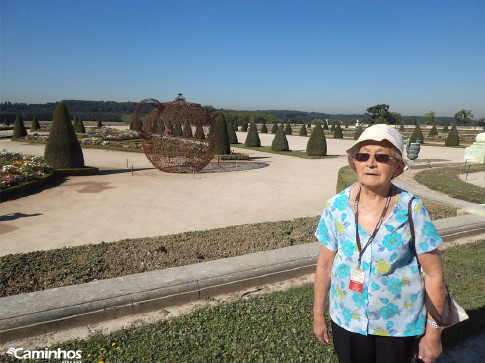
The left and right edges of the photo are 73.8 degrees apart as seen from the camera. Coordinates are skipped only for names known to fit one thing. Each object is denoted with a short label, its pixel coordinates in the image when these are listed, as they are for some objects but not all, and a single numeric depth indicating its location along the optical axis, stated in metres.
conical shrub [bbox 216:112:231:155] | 20.34
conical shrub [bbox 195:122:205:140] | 15.98
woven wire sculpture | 15.12
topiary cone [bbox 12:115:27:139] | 30.86
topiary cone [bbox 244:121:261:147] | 28.14
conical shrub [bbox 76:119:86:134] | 37.68
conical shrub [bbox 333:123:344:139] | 41.07
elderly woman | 2.01
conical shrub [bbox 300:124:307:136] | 45.62
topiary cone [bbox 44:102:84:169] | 14.47
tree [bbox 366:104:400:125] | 91.62
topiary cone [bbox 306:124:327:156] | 22.22
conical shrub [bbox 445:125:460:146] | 31.39
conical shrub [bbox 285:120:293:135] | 46.71
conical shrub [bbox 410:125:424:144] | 31.50
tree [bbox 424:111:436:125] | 82.25
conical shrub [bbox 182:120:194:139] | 15.90
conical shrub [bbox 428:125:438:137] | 40.69
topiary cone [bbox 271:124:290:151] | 25.22
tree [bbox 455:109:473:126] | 81.06
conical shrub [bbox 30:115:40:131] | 40.09
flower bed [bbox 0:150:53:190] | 11.12
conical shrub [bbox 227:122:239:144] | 30.47
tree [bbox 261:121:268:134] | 47.91
